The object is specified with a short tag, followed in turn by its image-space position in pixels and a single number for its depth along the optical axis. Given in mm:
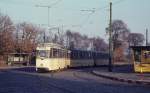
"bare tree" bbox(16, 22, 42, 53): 109750
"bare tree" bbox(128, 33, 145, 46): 132800
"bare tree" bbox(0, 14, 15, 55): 95125
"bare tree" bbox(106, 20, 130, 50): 127812
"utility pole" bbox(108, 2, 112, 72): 51741
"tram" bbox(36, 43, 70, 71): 46938
